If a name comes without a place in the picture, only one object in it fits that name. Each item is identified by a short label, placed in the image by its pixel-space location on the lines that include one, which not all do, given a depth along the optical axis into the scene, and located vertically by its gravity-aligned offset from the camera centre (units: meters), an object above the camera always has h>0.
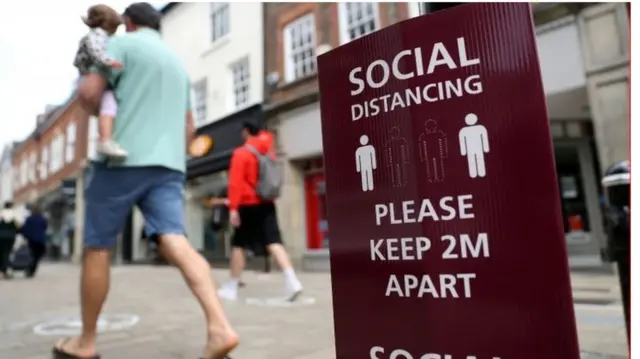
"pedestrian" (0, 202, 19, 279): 9.10 +0.45
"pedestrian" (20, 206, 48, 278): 9.87 +0.60
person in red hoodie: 4.60 +0.31
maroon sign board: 1.08 +0.10
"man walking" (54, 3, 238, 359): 2.16 +0.34
